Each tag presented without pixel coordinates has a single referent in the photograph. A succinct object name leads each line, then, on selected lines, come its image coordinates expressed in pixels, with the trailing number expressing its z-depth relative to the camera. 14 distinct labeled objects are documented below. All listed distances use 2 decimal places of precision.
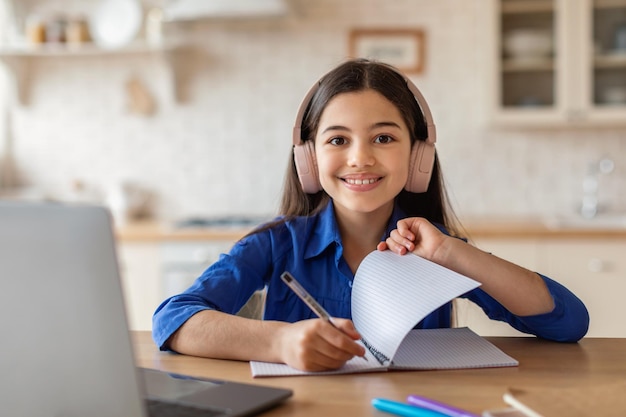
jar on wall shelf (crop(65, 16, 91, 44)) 3.86
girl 1.29
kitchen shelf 3.80
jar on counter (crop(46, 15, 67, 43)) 3.86
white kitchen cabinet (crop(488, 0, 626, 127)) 3.45
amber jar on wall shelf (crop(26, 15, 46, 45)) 3.85
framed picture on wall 3.77
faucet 3.69
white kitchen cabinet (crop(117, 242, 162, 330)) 3.39
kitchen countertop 3.16
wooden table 0.94
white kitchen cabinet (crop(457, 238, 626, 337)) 3.17
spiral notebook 1.09
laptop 0.74
